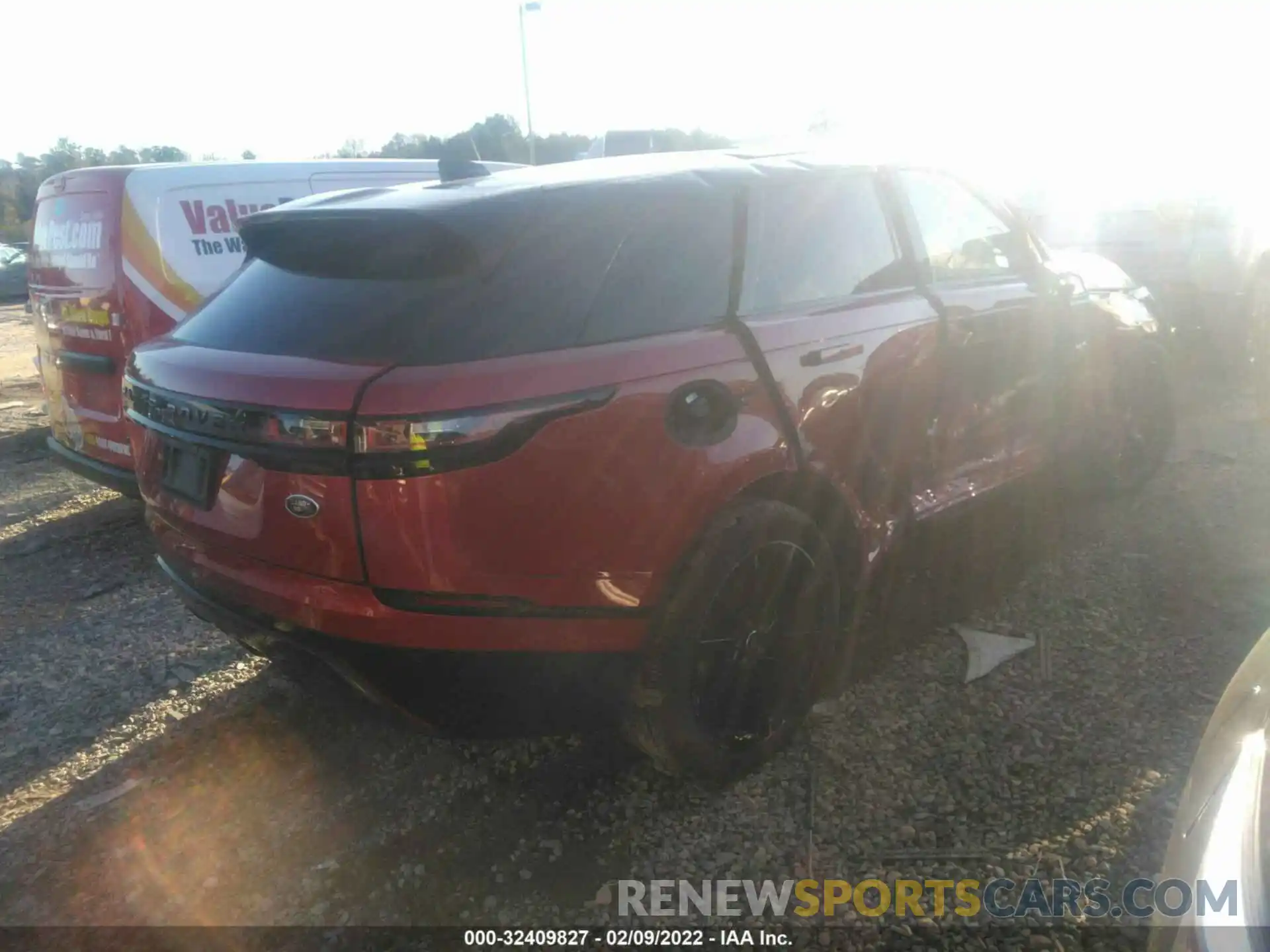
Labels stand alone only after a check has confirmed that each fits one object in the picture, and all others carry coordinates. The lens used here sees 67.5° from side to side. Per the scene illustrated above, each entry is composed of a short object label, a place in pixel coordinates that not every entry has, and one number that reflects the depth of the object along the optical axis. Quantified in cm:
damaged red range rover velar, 212
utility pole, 2398
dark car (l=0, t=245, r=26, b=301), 1936
